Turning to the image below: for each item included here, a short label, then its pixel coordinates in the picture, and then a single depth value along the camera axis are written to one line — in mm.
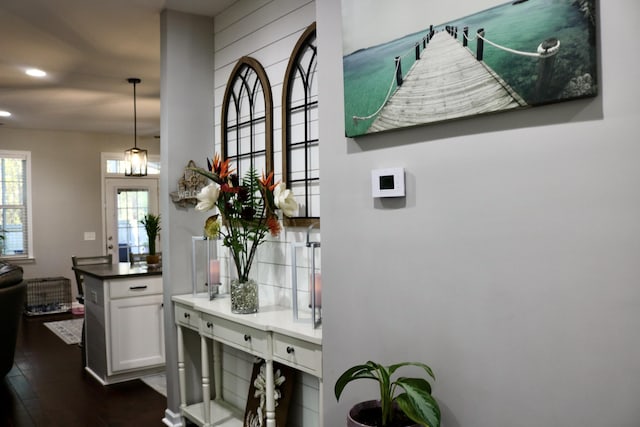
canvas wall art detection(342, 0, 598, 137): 1275
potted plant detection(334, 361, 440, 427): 1371
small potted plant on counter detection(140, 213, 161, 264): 4711
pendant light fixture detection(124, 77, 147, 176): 5816
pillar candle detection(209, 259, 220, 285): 3195
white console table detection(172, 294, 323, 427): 2264
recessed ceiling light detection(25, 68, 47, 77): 4812
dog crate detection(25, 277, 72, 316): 7297
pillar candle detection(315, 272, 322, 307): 2329
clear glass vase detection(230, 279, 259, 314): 2742
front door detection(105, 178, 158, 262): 8414
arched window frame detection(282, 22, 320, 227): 2629
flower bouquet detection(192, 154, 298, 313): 2740
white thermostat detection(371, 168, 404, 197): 1704
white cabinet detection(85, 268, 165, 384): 4234
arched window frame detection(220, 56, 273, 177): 2941
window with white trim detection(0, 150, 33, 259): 7629
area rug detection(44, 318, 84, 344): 5810
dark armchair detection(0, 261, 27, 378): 4023
